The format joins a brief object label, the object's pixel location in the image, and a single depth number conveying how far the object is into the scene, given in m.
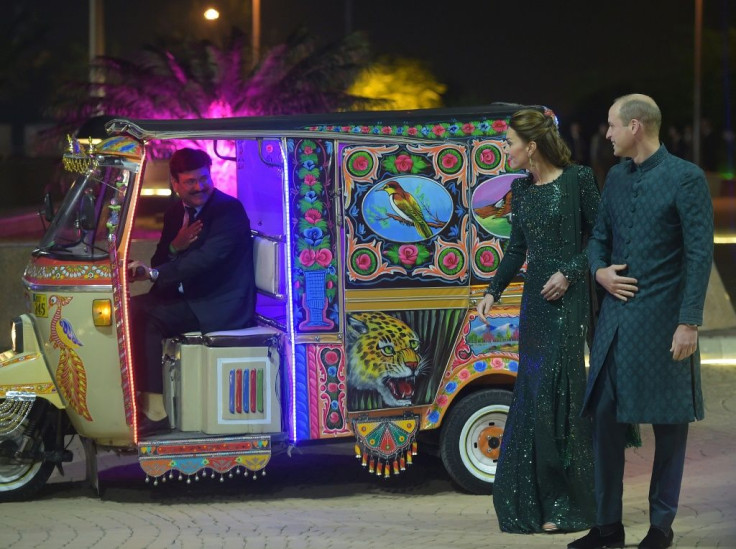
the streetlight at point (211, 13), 36.31
